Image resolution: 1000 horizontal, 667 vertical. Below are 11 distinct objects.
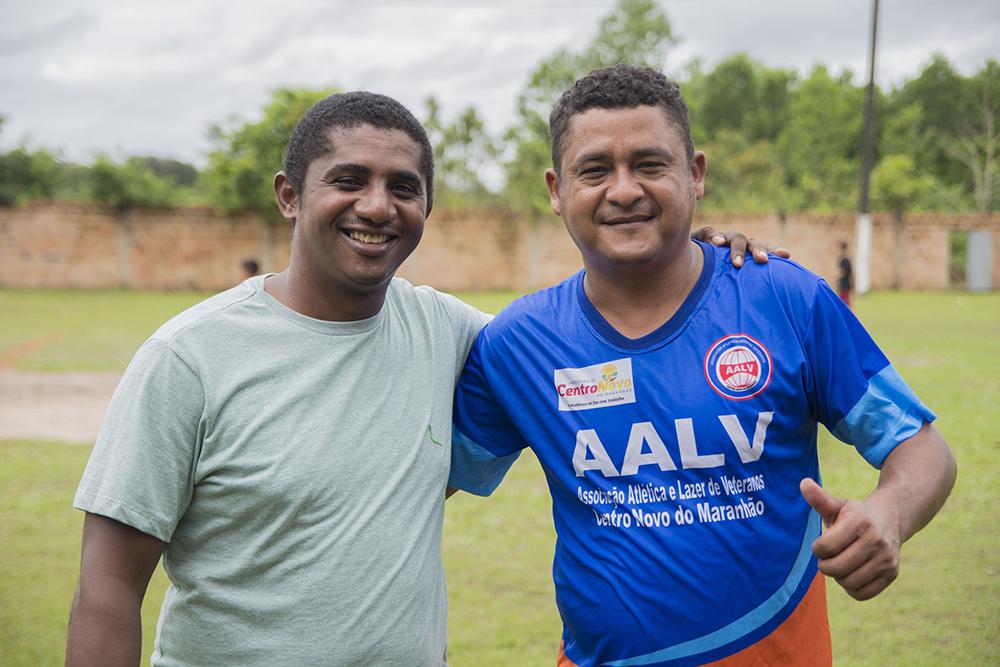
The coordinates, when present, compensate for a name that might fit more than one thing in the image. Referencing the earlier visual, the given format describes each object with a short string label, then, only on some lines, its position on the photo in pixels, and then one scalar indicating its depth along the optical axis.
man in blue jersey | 2.18
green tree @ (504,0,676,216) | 34.84
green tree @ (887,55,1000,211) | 41.75
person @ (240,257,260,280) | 13.01
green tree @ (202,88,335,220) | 28.38
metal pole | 23.09
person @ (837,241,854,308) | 20.00
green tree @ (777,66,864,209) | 41.34
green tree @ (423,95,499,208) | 33.88
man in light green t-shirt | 2.07
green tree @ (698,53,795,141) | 50.12
